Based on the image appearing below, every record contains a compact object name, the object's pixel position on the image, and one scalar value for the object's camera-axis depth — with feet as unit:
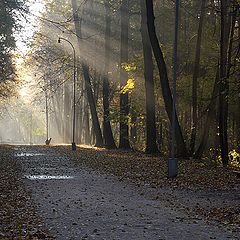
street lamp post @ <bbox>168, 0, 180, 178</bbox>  61.82
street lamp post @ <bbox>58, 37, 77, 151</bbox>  131.59
